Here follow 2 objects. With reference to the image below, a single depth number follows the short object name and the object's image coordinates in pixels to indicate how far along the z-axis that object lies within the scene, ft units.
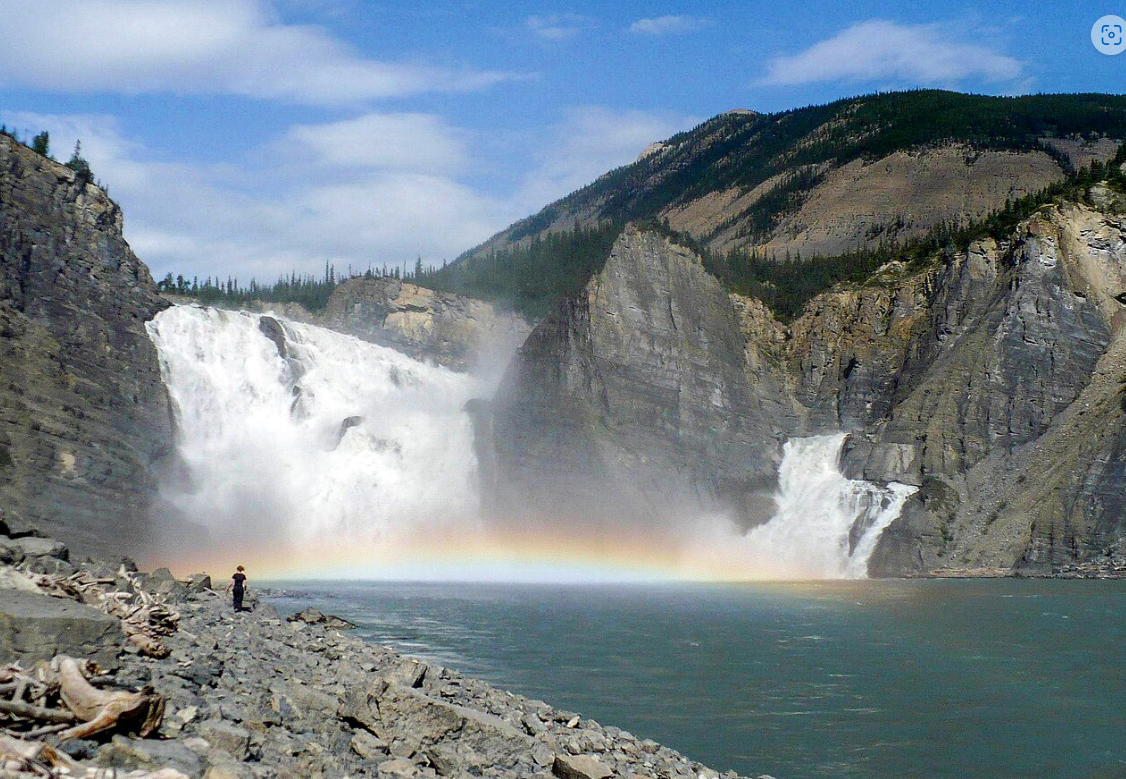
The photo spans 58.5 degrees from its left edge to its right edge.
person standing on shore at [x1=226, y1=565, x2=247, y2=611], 101.24
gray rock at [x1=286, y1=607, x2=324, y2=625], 116.78
